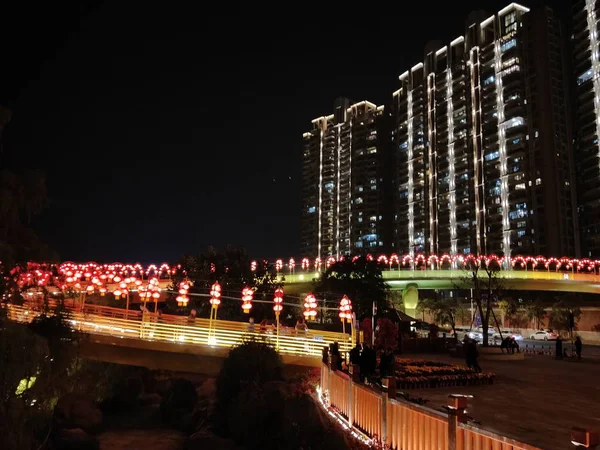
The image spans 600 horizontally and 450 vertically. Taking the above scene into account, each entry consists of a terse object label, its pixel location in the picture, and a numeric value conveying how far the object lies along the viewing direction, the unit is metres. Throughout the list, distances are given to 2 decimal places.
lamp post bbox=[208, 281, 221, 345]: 25.52
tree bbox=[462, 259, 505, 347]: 28.41
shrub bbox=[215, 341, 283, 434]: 17.58
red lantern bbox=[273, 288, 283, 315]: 25.84
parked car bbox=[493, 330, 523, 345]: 52.92
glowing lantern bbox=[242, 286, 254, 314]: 28.57
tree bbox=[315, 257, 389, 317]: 39.75
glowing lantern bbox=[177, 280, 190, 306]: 29.31
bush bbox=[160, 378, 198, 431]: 20.71
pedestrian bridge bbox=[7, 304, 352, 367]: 21.45
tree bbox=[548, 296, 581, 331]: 50.16
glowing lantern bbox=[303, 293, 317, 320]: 27.16
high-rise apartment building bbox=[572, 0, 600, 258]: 76.25
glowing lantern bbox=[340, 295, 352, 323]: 26.62
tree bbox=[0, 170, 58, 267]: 13.17
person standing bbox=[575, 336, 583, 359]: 24.60
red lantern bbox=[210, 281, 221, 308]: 25.83
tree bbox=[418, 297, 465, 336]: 64.69
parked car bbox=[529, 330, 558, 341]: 50.06
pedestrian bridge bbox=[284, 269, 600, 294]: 54.75
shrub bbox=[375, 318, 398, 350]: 22.11
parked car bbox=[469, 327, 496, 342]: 48.84
